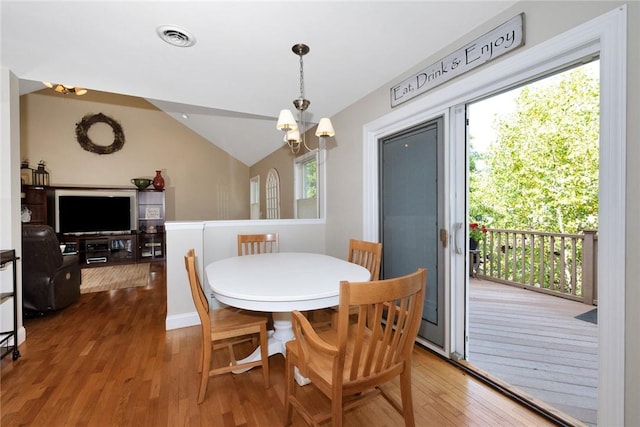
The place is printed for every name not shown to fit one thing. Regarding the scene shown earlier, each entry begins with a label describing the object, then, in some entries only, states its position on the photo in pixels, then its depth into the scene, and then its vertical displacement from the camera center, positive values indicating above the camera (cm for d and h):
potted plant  463 -39
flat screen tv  580 +1
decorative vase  628 +64
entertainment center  575 -20
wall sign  162 +99
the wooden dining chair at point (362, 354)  104 -62
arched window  552 +33
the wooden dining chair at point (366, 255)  224 -38
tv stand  590 -77
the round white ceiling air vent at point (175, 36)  186 +118
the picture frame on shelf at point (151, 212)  644 -2
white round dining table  142 -41
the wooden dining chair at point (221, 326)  166 -72
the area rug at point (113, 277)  428 -113
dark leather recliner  296 -62
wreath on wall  595 +164
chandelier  201 +63
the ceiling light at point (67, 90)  422 +189
